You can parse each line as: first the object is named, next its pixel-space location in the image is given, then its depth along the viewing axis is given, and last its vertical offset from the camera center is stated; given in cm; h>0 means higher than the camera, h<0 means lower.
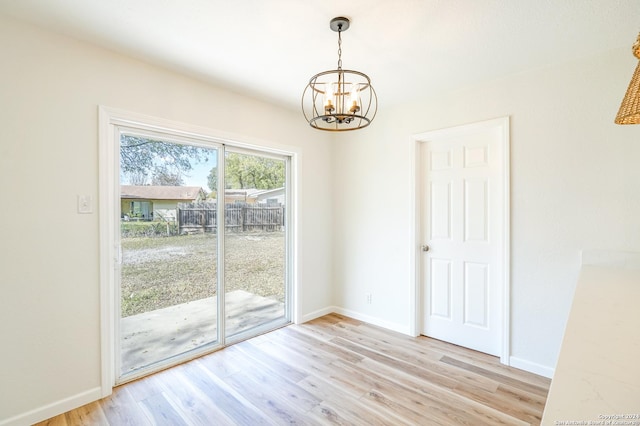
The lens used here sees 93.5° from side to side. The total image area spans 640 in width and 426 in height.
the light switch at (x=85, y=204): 212 +6
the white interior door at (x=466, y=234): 281 -23
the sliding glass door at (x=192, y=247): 247 -34
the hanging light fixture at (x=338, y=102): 163 +61
